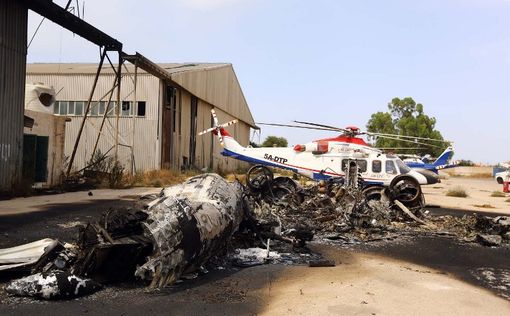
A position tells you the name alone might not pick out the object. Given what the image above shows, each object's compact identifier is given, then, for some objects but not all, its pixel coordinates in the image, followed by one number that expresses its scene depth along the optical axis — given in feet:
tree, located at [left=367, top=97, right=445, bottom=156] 259.39
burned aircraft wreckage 19.61
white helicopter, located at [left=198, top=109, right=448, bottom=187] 59.41
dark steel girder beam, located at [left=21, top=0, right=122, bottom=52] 57.52
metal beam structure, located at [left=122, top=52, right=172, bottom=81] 76.74
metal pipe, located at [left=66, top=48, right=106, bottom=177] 69.31
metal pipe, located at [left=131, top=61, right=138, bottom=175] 84.14
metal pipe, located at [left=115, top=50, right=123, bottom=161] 74.84
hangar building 91.56
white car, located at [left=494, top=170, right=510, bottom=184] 147.70
